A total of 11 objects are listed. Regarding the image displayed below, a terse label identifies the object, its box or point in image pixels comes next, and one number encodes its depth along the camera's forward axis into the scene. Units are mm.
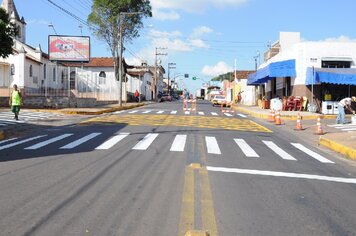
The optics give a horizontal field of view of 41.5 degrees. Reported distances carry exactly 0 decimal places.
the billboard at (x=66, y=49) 49500
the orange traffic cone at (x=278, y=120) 25625
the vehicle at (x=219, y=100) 52128
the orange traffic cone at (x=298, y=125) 22609
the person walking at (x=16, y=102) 22922
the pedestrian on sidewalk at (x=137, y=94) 66769
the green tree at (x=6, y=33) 18719
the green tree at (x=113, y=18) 54844
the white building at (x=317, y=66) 34375
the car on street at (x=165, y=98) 84950
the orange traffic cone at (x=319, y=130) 20048
